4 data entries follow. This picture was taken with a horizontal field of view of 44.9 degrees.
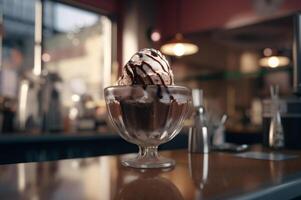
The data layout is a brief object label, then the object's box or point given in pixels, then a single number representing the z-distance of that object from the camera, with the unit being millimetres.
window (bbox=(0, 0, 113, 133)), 2740
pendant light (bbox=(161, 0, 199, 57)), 3857
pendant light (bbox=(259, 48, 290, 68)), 4113
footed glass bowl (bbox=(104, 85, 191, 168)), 828
